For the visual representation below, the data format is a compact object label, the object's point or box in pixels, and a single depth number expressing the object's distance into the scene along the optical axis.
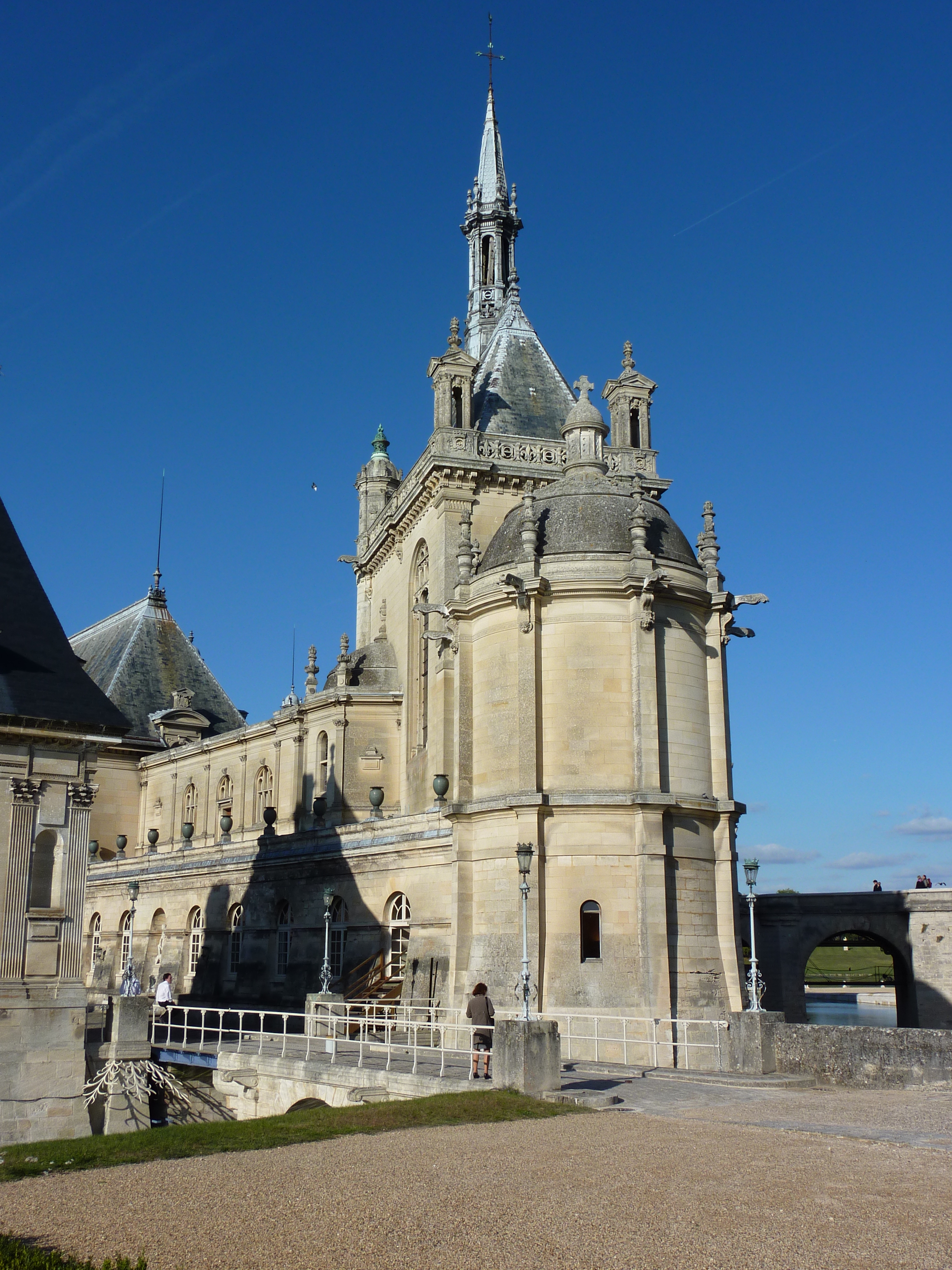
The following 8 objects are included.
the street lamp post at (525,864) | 20.11
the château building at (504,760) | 25.27
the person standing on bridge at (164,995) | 30.14
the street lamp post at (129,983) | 26.91
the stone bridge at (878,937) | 37.00
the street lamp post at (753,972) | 21.06
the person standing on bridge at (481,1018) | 18.81
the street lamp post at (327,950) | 27.17
